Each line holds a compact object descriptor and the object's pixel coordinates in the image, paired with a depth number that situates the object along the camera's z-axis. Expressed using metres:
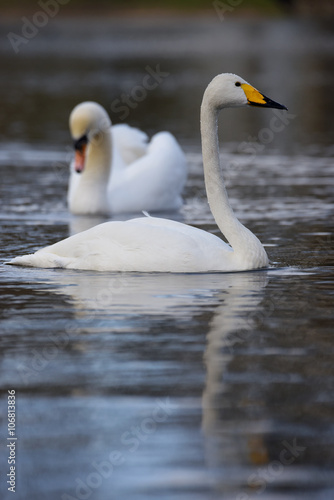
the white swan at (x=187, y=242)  18.08
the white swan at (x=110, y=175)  28.23
